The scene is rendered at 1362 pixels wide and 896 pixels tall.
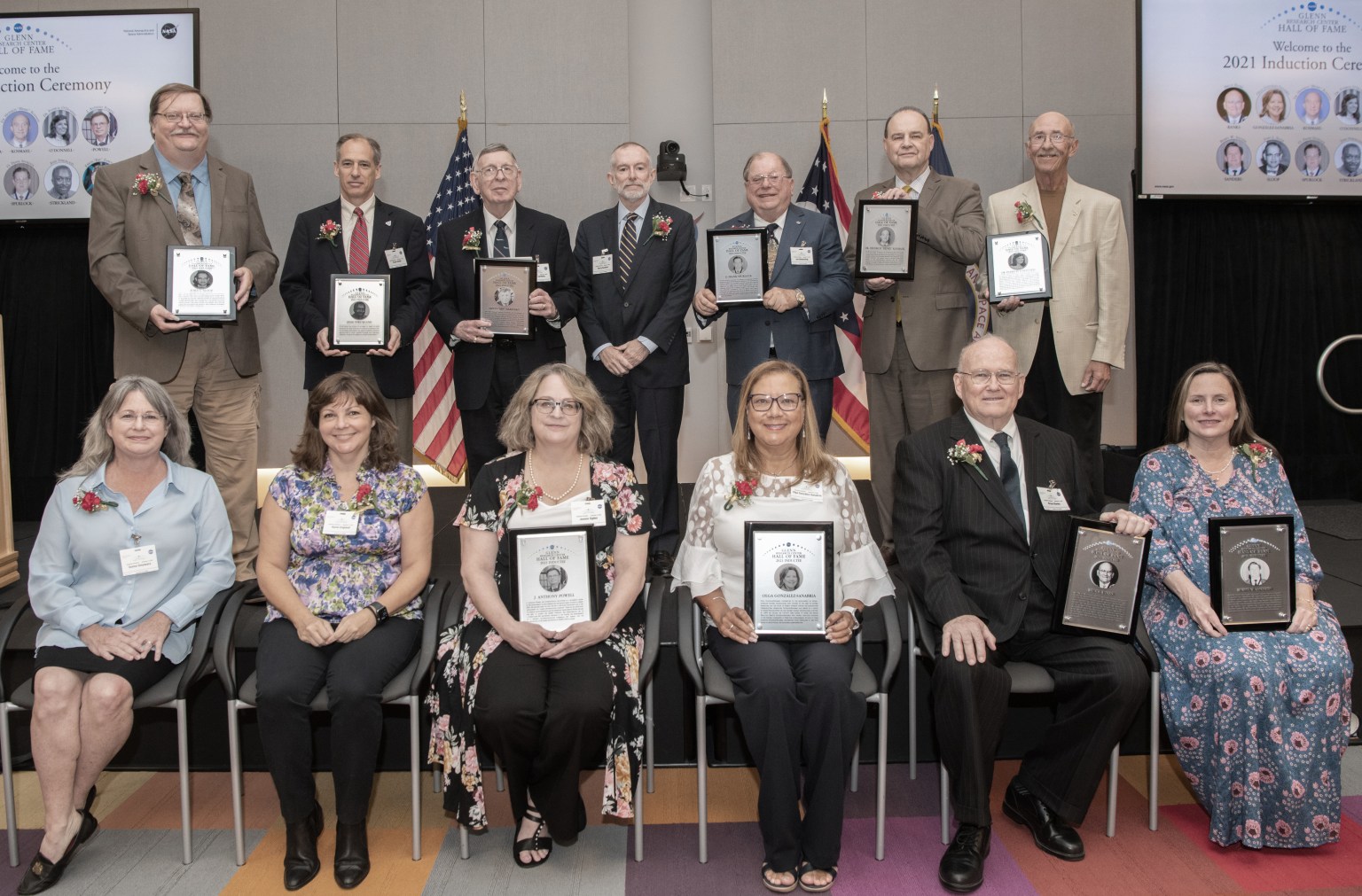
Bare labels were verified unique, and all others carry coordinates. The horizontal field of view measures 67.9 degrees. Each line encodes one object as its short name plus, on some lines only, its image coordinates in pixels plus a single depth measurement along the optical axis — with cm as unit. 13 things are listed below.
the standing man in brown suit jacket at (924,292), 412
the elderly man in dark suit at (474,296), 420
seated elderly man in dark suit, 291
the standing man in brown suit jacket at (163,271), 399
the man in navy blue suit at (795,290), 417
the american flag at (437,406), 643
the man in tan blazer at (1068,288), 427
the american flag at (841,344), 645
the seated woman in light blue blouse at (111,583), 288
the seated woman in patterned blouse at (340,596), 286
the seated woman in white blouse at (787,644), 278
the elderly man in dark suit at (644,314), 419
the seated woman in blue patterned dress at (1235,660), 289
